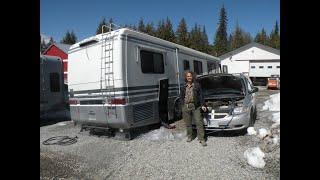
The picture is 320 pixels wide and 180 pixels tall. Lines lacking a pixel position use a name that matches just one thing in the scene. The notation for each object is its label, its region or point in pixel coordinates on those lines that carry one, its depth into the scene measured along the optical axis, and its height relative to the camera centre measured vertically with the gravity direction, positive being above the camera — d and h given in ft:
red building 86.15 +15.34
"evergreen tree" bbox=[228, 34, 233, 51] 211.99 +49.97
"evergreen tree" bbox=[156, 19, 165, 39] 125.92 +32.28
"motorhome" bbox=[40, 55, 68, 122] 27.20 +0.17
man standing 17.40 -1.26
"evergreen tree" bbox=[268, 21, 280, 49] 178.74 +37.71
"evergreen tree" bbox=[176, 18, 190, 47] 120.39 +26.60
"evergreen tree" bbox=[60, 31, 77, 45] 205.32 +48.43
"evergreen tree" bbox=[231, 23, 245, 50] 210.74 +45.71
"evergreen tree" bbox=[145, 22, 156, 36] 157.46 +44.88
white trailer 18.02 +0.72
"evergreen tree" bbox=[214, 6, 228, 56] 227.25 +65.01
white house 89.08 +11.14
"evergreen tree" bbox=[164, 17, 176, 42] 123.38 +29.62
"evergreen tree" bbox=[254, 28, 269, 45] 210.65 +51.83
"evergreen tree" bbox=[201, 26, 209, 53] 129.37 +23.07
